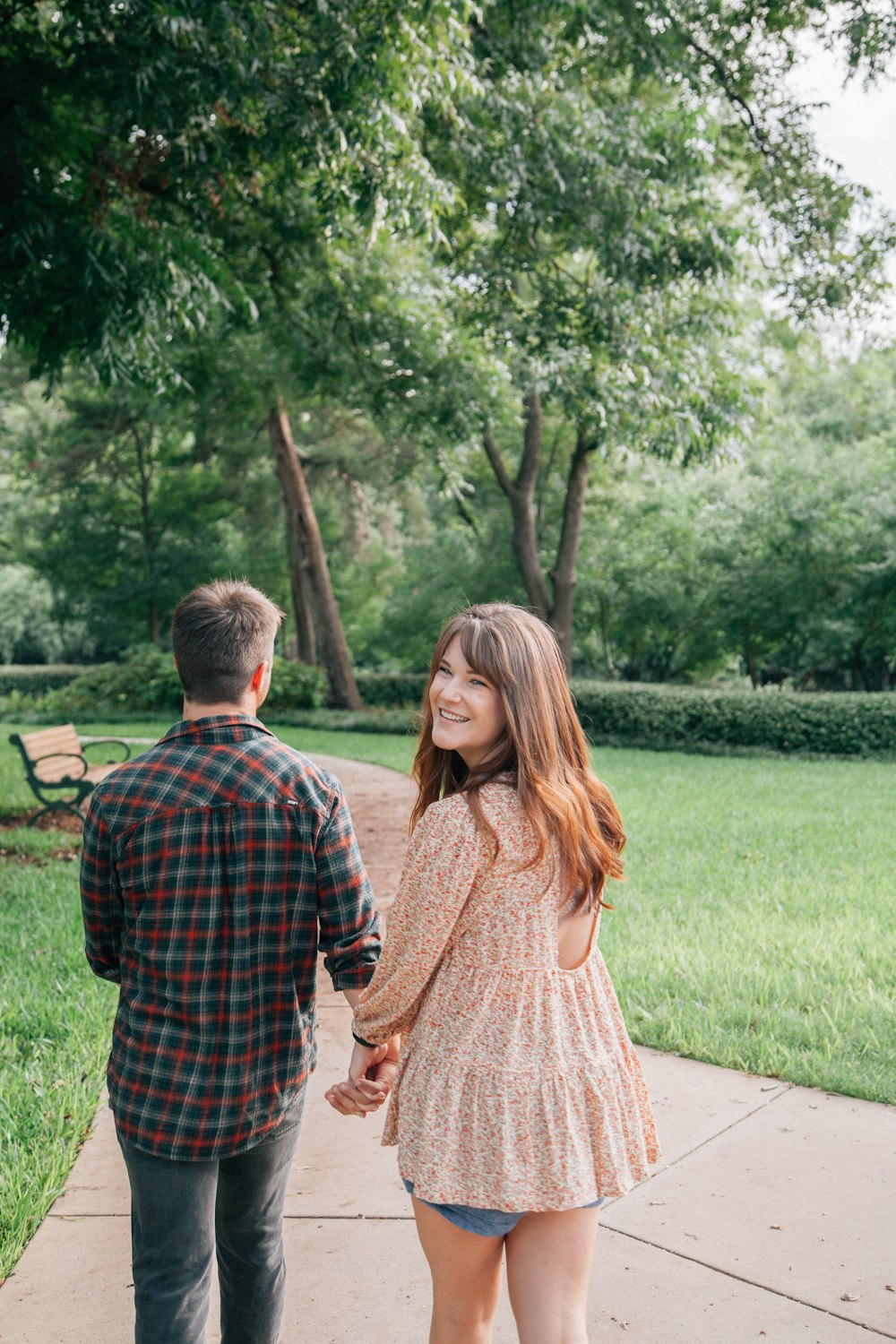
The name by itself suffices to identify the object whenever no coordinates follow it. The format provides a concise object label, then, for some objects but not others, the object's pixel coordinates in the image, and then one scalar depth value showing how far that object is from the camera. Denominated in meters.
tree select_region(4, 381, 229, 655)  28.38
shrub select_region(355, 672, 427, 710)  24.12
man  2.03
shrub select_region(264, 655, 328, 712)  22.84
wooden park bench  9.31
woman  1.82
